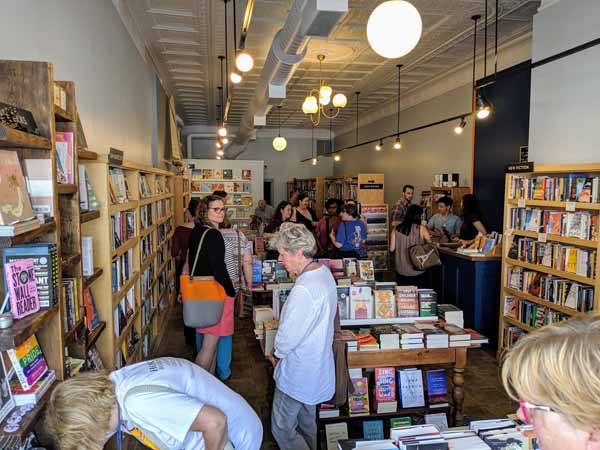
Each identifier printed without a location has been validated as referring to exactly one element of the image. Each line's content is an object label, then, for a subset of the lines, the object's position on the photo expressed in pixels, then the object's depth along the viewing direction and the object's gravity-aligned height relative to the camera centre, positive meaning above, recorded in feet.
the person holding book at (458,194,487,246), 22.26 -1.40
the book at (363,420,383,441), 10.59 -5.59
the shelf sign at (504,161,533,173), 15.25 +0.76
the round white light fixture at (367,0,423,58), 8.43 +3.05
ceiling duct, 10.87 +4.66
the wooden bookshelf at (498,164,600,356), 12.96 -1.67
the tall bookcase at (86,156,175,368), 9.87 -2.35
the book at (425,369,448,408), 11.19 -4.92
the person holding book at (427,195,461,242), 25.11 -1.93
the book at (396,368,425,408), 10.99 -4.84
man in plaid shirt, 30.07 -1.24
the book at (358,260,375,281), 14.89 -2.65
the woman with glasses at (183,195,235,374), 12.53 -2.03
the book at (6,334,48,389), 5.45 -2.16
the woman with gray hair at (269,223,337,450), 8.32 -2.87
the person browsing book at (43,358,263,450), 4.65 -2.44
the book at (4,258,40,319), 5.19 -1.16
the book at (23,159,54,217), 5.94 +0.08
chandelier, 21.43 +4.27
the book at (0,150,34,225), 5.05 -0.04
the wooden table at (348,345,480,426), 10.62 -4.03
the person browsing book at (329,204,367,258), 21.90 -2.17
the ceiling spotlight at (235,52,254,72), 13.79 +3.91
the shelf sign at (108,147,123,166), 10.33 +0.74
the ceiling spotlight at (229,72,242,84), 15.47 +3.81
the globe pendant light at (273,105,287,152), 36.19 +3.68
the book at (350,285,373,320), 11.53 -2.87
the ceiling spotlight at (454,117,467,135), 22.68 +3.14
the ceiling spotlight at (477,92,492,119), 17.89 +3.33
